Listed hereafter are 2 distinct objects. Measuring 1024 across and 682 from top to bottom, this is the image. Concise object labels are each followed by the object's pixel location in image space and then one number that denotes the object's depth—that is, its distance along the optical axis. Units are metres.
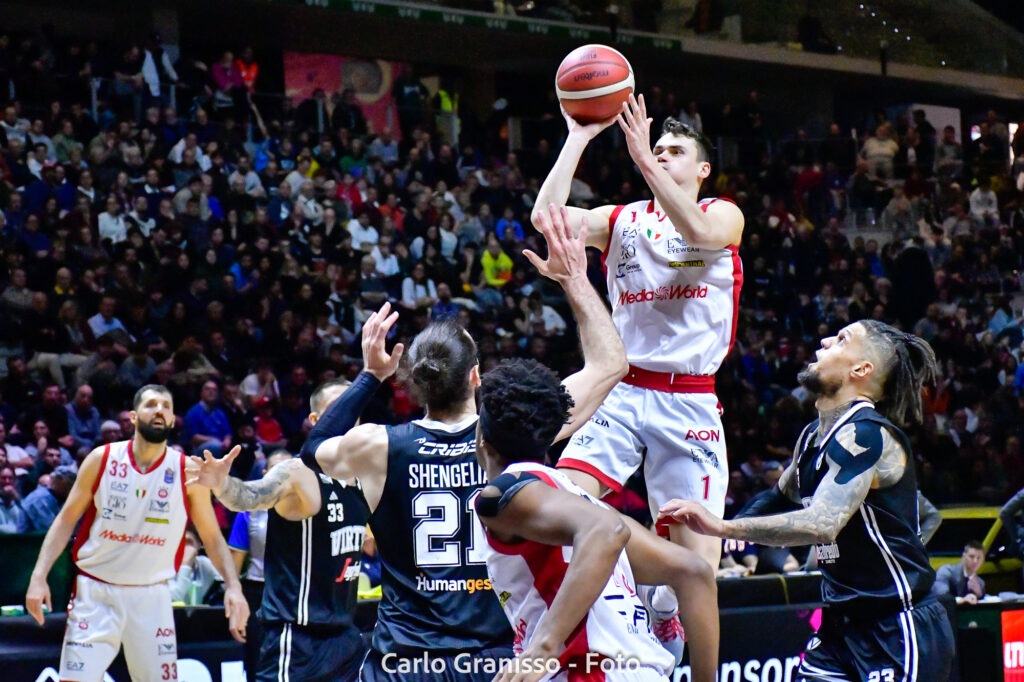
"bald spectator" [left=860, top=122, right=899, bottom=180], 20.66
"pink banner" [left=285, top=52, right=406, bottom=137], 20.55
